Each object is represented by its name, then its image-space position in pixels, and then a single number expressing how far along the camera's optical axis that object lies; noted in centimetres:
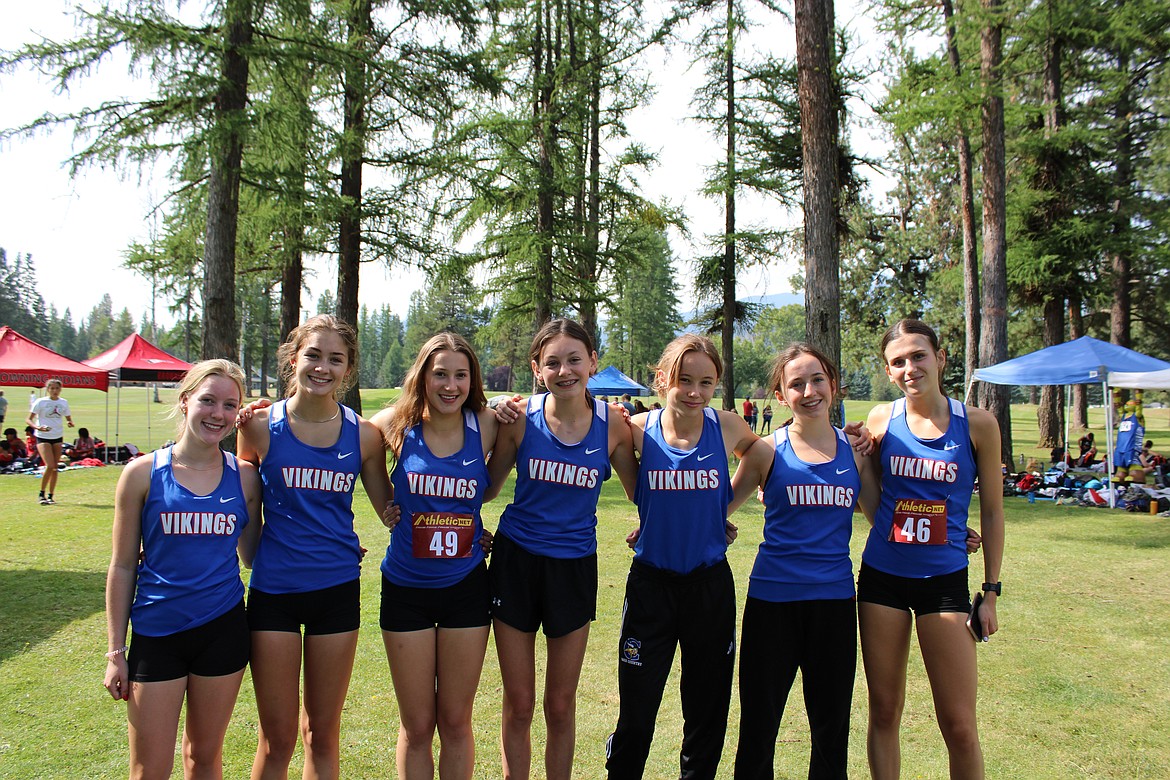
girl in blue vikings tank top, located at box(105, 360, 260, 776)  241
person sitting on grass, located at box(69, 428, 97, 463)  1625
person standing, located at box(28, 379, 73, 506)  1100
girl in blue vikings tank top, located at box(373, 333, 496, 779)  273
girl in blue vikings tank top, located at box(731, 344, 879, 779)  280
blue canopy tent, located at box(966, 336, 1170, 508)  1271
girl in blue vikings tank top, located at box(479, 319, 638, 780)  289
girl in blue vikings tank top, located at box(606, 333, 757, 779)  288
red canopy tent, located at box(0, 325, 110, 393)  1423
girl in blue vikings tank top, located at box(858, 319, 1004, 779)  286
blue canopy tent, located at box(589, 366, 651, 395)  2708
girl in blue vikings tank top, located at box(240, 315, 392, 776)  264
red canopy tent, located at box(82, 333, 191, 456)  1667
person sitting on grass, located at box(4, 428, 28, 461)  1559
